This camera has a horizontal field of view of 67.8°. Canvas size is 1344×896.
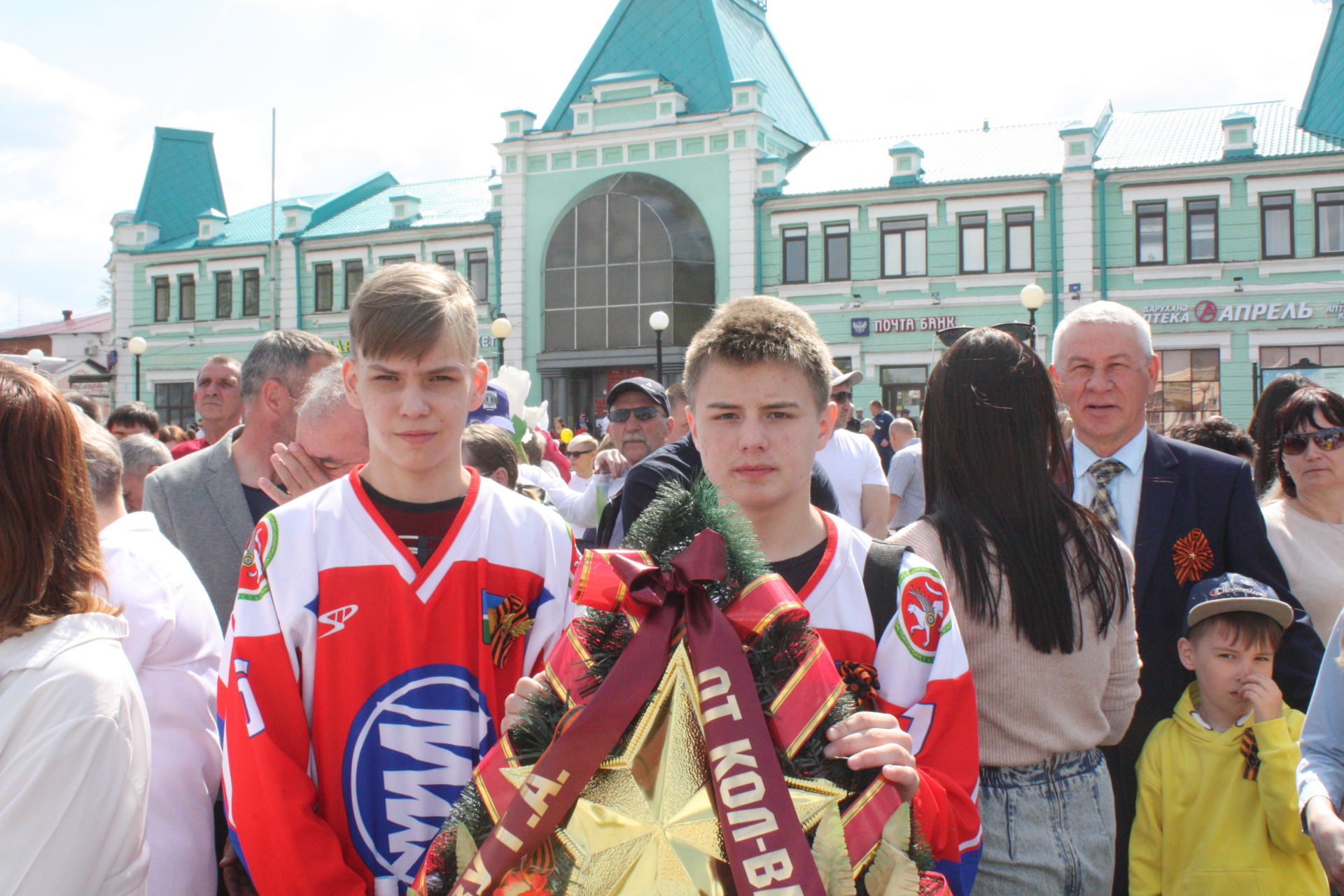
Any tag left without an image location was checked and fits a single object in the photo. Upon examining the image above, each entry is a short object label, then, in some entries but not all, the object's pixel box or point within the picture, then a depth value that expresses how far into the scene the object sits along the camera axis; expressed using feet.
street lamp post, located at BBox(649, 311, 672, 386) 61.41
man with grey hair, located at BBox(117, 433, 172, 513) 16.85
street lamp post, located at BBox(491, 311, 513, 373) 53.88
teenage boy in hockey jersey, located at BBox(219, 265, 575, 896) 6.42
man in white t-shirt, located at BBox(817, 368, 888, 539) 19.83
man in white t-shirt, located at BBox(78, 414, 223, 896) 7.64
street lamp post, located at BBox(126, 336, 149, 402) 73.00
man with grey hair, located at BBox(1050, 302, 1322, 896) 10.23
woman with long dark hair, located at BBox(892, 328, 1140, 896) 7.99
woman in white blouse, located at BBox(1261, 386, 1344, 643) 12.12
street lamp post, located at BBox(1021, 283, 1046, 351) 47.78
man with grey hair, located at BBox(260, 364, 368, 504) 9.77
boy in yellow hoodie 9.40
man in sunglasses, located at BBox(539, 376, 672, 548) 19.02
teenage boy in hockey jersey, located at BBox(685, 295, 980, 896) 6.07
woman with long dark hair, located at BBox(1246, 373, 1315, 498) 13.50
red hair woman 5.64
